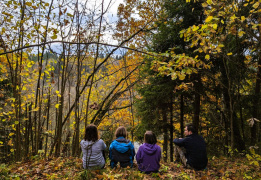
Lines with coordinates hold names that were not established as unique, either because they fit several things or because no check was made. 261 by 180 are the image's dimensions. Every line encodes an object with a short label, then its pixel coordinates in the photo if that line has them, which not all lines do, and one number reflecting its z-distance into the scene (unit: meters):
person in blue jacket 4.59
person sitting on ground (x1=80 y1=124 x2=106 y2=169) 4.14
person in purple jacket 4.50
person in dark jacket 4.79
